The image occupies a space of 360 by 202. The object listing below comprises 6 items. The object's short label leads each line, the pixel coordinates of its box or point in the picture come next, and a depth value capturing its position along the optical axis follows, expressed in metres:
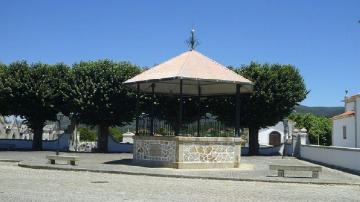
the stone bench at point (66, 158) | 23.22
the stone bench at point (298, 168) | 19.59
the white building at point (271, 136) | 66.50
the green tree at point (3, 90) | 37.28
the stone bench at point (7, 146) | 42.59
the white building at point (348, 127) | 43.97
